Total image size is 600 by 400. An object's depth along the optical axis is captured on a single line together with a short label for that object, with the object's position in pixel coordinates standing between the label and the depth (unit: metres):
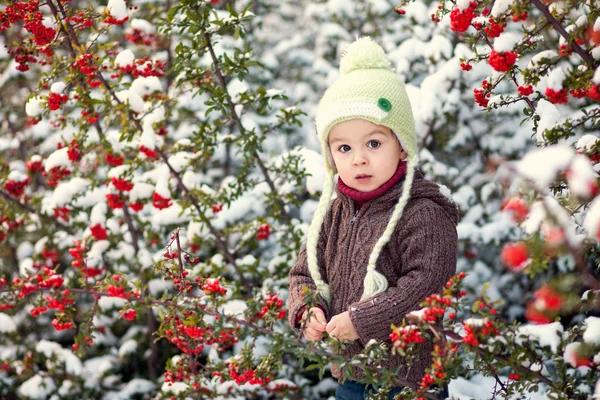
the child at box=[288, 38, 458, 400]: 1.97
